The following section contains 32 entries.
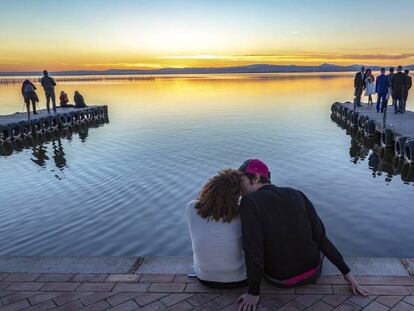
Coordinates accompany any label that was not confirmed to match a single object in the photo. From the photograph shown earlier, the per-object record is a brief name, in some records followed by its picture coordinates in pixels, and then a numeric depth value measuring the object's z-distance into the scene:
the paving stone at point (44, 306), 3.80
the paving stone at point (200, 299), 3.80
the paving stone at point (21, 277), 4.41
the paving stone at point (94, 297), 3.90
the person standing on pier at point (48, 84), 23.51
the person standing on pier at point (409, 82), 18.71
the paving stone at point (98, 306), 3.78
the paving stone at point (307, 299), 3.70
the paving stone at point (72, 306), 3.78
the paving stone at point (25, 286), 4.20
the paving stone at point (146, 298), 3.86
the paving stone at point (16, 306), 3.82
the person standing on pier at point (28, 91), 22.06
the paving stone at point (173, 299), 3.82
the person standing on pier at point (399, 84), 18.58
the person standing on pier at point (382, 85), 19.58
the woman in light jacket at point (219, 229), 3.77
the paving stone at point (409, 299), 3.67
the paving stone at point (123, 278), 4.32
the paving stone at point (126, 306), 3.76
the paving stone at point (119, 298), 3.88
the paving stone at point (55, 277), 4.37
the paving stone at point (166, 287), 4.05
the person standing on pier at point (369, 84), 23.81
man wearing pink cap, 3.60
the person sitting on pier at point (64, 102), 30.32
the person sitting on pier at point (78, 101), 30.06
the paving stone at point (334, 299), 3.70
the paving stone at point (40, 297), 3.94
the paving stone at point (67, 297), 3.92
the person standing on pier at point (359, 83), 22.59
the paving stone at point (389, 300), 3.66
